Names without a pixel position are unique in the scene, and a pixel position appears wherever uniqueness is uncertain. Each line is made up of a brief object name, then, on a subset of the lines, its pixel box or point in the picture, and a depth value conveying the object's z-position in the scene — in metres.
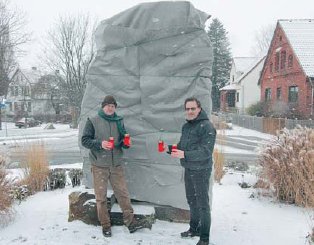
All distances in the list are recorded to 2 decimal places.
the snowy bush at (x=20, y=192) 5.56
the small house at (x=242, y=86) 41.31
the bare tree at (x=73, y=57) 33.31
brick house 25.34
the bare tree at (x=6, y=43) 29.88
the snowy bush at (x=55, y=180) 6.72
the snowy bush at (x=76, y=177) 6.98
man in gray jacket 4.50
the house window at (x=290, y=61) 28.00
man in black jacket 4.13
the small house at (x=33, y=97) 42.78
